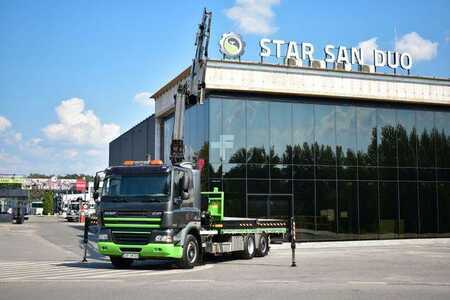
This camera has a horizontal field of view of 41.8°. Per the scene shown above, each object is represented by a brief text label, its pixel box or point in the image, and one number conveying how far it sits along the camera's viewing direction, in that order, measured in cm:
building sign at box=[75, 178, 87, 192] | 11210
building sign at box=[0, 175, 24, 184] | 9844
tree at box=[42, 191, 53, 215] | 13412
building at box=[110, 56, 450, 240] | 3109
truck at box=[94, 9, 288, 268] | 1630
